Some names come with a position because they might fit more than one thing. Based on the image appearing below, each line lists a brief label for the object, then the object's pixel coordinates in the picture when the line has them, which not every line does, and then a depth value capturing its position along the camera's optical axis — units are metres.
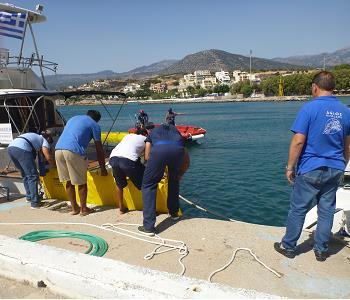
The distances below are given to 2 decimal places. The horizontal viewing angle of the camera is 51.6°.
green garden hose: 4.84
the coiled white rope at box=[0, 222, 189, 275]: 4.50
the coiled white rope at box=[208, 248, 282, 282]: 3.92
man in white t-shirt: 5.91
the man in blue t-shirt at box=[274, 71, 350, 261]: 3.98
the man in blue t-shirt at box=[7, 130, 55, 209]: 6.71
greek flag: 12.22
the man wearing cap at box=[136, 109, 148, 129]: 14.55
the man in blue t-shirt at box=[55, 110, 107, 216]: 6.11
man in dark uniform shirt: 5.26
